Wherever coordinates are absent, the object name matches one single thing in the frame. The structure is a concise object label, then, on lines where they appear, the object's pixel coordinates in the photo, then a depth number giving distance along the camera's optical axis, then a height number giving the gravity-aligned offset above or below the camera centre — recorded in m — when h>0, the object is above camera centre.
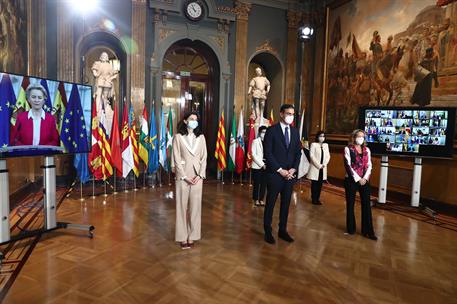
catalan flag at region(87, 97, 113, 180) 6.66 -0.55
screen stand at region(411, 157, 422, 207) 6.41 -0.94
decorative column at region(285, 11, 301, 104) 10.73 +2.58
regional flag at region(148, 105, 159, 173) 8.10 -0.52
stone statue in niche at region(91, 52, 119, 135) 8.05 +1.11
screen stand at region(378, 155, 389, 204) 6.69 -0.93
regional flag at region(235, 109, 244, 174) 9.18 -0.53
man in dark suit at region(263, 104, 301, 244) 4.31 -0.37
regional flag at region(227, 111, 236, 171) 9.21 -0.54
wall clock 9.37 +3.47
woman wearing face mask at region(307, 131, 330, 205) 6.66 -0.65
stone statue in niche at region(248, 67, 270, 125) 9.80 +1.14
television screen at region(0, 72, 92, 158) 3.49 +0.11
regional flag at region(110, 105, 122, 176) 7.00 -0.39
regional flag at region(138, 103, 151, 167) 7.90 -0.32
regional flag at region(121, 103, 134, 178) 7.21 -0.53
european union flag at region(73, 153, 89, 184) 6.85 -0.86
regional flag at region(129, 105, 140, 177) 7.42 -0.34
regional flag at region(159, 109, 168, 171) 8.36 -0.46
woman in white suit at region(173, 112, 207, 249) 3.92 -0.53
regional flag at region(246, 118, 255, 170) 8.88 -0.17
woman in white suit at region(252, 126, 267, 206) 6.23 -0.83
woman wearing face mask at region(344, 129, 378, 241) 4.66 -0.64
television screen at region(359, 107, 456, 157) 5.96 +0.09
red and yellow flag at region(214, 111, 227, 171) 9.00 -0.54
